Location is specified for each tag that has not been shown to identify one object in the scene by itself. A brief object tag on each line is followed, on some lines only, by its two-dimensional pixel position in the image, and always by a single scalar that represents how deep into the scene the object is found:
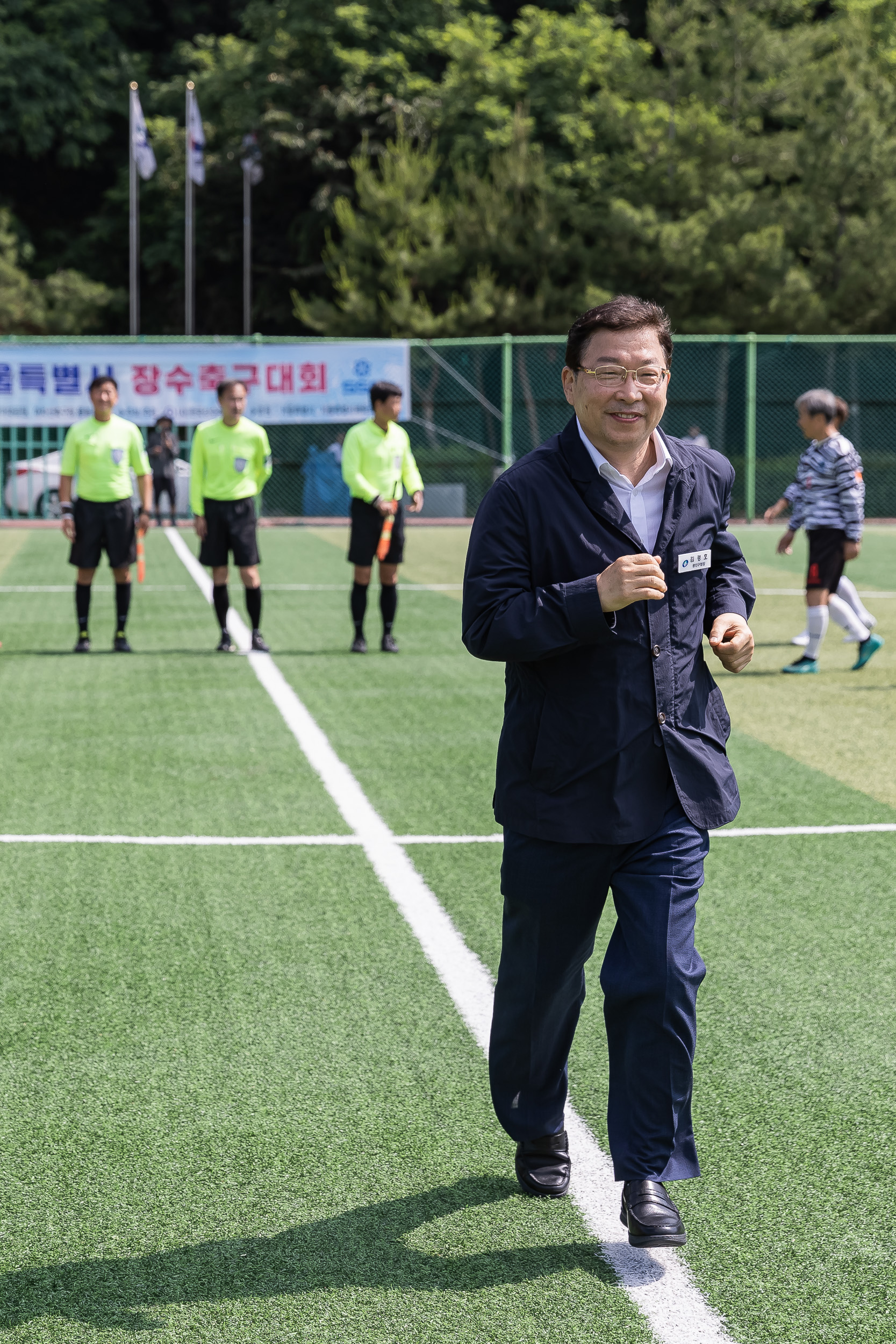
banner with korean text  25.75
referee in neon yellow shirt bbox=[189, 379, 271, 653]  11.32
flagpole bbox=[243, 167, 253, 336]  37.84
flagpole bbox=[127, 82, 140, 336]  36.81
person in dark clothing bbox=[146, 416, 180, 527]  24.55
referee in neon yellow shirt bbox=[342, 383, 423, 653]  11.45
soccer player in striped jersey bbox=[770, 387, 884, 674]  10.60
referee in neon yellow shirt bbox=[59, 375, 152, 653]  11.41
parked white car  26.36
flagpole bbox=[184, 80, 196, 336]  37.03
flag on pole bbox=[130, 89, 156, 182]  34.97
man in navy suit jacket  3.14
